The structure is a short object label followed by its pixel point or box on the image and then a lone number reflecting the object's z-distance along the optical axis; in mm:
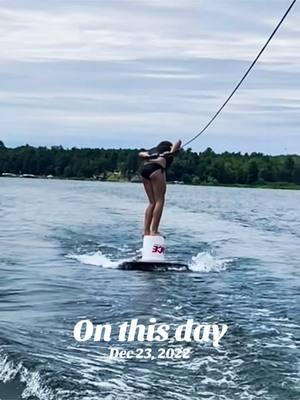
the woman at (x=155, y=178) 14883
